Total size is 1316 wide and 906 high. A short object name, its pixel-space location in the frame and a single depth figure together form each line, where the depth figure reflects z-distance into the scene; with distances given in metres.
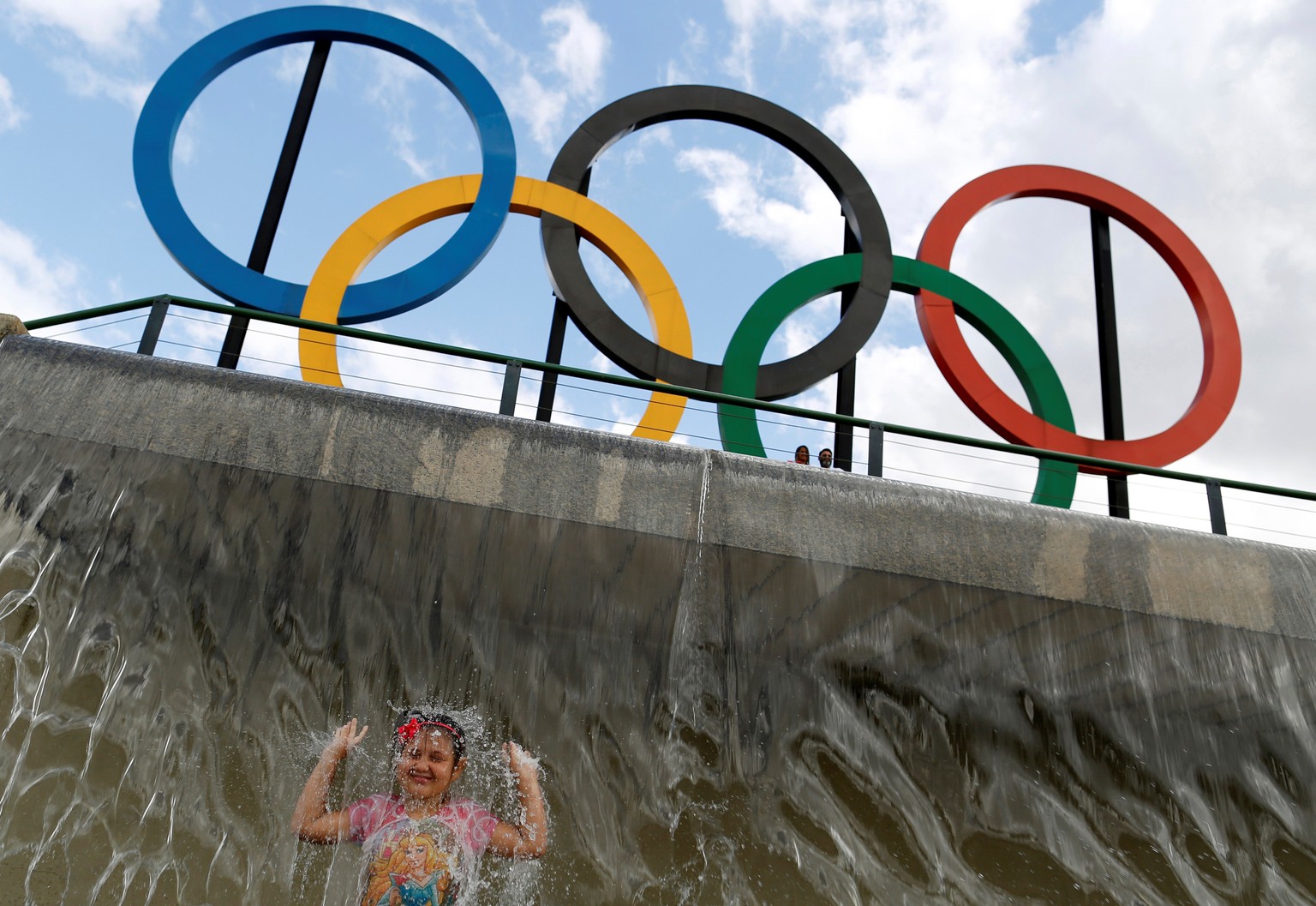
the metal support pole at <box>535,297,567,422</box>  10.34
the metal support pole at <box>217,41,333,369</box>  9.23
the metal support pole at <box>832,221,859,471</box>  9.78
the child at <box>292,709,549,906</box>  5.27
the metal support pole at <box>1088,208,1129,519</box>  11.13
